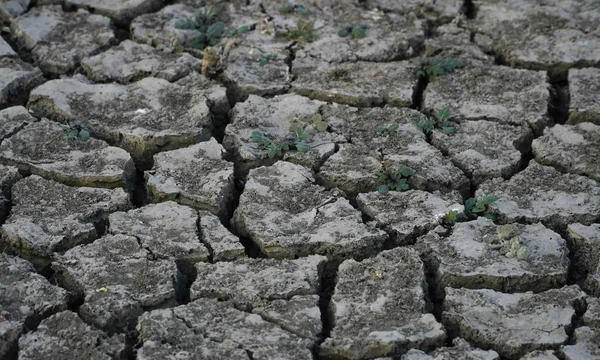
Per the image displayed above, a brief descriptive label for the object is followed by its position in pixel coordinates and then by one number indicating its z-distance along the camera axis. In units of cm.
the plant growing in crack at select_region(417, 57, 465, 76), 836
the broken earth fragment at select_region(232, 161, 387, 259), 643
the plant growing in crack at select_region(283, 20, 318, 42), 884
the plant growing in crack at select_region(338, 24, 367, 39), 883
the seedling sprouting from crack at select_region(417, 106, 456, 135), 765
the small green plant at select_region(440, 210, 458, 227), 668
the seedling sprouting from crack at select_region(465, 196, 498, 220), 681
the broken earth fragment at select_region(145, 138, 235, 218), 687
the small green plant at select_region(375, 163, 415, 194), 703
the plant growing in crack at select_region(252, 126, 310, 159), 732
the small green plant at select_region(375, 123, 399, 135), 757
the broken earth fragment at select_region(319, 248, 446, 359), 566
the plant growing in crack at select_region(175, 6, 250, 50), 875
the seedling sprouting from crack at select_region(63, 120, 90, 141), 740
